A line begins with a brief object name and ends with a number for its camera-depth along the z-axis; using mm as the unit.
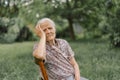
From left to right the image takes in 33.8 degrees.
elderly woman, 2575
